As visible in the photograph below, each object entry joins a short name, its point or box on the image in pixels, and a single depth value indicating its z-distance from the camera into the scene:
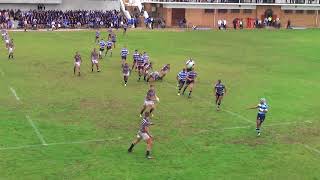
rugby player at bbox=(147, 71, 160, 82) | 34.41
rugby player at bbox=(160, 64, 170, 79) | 34.78
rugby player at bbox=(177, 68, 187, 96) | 30.28
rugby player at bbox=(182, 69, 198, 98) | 29.78
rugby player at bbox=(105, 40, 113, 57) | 44.63
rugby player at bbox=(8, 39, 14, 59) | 41.87
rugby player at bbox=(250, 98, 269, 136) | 22.64
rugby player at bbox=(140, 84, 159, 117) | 24.81
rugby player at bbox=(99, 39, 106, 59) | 42.29
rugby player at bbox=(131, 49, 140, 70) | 35.84
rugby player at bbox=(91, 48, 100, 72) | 36.62
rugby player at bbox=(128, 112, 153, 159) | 19.11
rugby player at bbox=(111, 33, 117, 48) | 49.57
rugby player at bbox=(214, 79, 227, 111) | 26.97
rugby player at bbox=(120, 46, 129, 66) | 39.31
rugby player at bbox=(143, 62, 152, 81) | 34.44
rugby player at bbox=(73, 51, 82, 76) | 34.98
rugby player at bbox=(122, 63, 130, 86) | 32.22
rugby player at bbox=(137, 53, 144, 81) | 34.81
